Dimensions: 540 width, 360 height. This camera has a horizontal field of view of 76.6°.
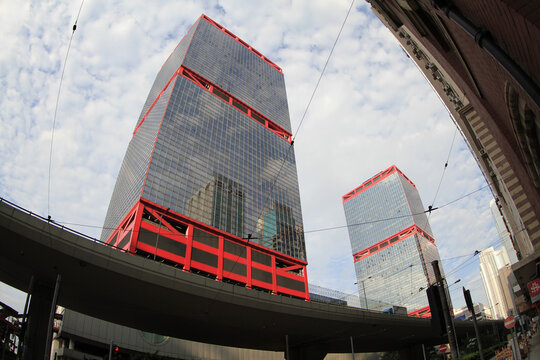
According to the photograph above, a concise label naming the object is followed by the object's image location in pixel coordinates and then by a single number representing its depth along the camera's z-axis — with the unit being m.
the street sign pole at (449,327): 13.23
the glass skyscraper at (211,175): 71.94
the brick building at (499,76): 6.06
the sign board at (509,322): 23.70
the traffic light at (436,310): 12.59
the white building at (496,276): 190.41
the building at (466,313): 175.19
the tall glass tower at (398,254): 169.25
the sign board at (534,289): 17.58
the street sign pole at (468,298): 20.61
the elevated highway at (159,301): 24.78
